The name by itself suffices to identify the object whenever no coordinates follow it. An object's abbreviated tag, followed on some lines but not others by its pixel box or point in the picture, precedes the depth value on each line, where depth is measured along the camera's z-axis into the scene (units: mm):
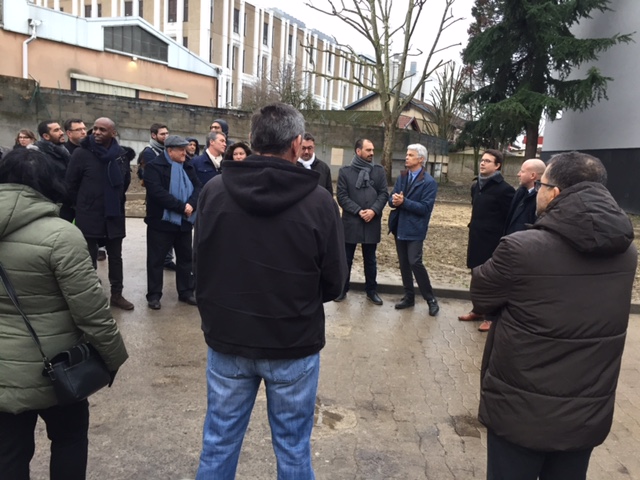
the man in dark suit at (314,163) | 6008
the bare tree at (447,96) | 33344
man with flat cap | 5680
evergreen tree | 17375
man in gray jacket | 6273
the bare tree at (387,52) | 21266
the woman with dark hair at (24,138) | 7738
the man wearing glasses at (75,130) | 6352
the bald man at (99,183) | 5434
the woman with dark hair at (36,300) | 2092
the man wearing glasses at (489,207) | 5594
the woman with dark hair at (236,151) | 5871
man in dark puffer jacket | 1986
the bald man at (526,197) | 4988
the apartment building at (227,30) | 48594
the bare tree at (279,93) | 25938
